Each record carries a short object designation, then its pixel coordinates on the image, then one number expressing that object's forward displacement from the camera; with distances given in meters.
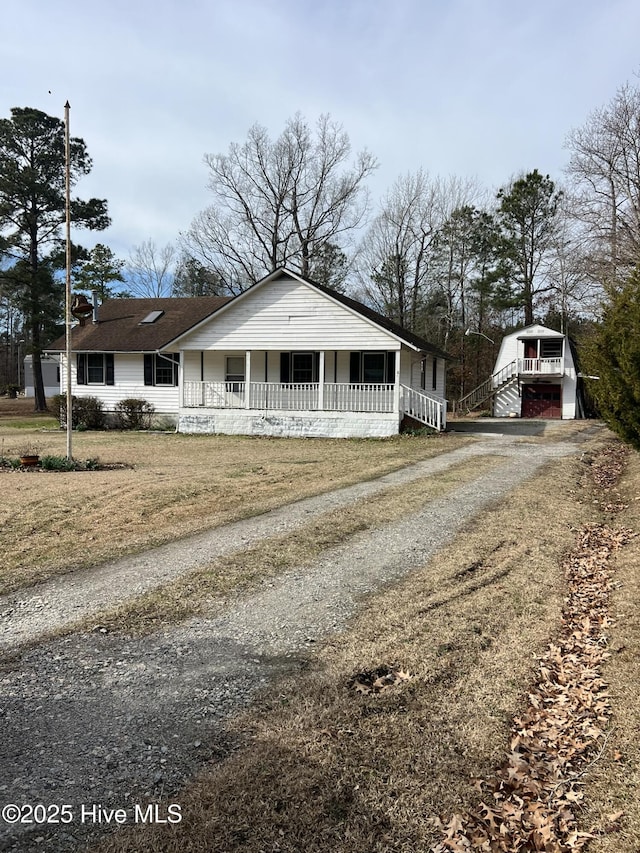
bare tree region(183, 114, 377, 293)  37.44
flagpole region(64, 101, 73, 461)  12.47
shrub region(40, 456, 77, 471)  12.18
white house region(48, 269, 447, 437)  19.67
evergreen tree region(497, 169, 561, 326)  39.25
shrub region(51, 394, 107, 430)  23.06
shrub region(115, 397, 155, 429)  23.62
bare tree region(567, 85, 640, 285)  23.43
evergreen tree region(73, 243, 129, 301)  45.56
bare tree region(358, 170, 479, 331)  39.62
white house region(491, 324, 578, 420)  32.53
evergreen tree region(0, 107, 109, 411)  30.23
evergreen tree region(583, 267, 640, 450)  8.07
